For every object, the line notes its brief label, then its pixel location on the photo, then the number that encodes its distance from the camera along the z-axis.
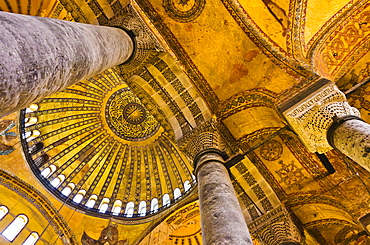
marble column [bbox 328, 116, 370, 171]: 3.00
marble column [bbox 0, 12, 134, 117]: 1.82
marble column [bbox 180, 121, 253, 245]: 2.78
